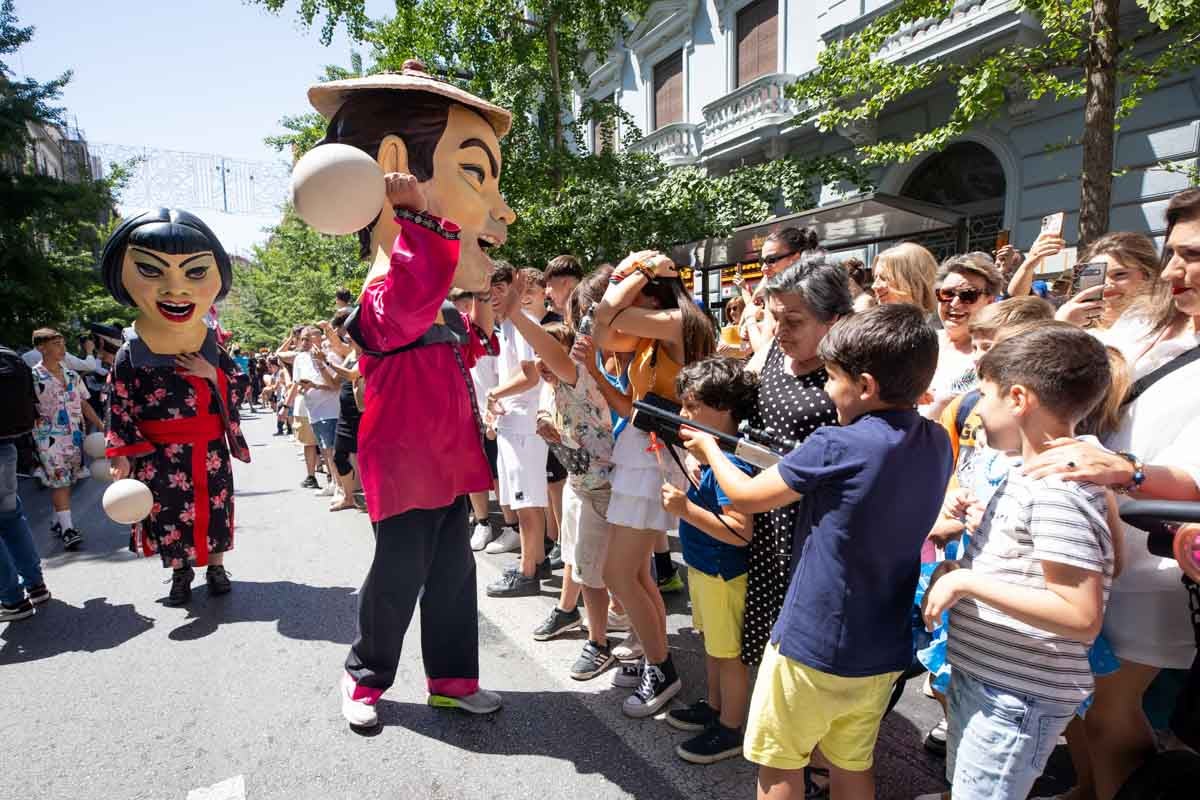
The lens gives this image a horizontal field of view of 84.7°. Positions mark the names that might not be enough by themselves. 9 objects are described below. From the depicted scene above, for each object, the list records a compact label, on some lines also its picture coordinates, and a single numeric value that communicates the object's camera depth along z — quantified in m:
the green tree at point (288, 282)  22.16
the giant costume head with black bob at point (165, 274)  3.45
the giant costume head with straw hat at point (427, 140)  2.44
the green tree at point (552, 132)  9.60
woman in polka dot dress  1.99
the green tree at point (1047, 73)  4.59
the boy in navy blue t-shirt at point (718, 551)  2.14
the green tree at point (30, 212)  8.03
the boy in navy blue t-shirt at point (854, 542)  1.54
